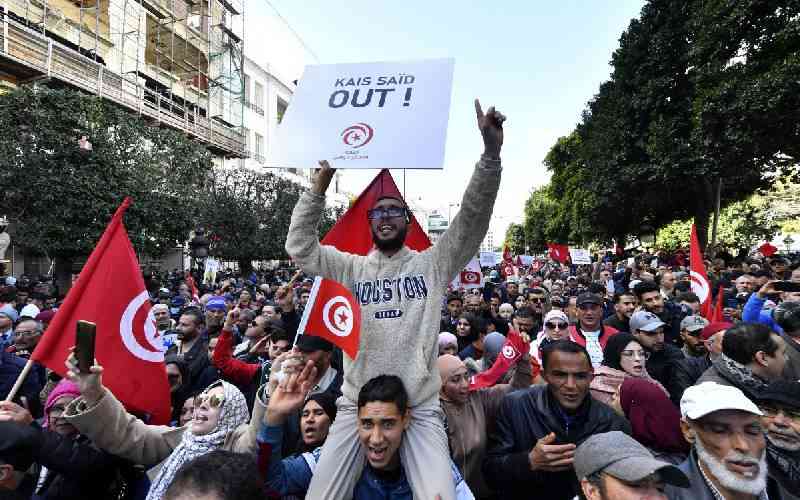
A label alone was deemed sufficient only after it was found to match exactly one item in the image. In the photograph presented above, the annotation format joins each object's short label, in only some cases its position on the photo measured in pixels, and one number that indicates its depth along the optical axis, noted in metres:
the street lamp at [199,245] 12.92
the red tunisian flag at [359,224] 3.62
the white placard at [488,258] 17.91
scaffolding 20.69
